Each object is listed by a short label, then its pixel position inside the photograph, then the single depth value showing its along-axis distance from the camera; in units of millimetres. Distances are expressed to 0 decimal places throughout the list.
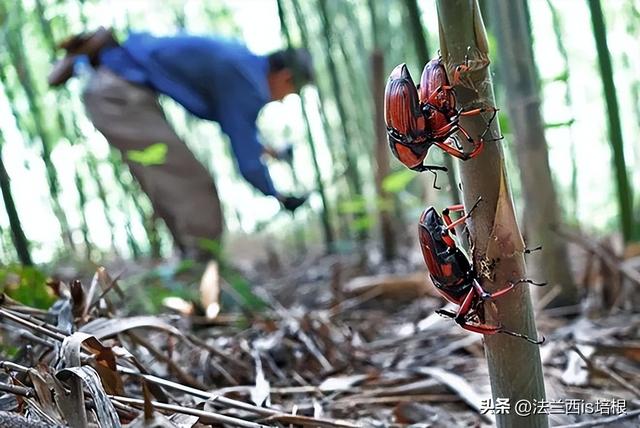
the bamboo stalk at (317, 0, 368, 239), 703
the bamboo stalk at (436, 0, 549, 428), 140
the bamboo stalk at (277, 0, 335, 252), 753
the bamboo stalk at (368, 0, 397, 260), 771
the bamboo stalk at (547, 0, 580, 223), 1073
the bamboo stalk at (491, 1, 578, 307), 334
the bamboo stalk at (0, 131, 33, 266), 316
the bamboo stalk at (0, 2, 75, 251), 974
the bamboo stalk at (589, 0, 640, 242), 346
